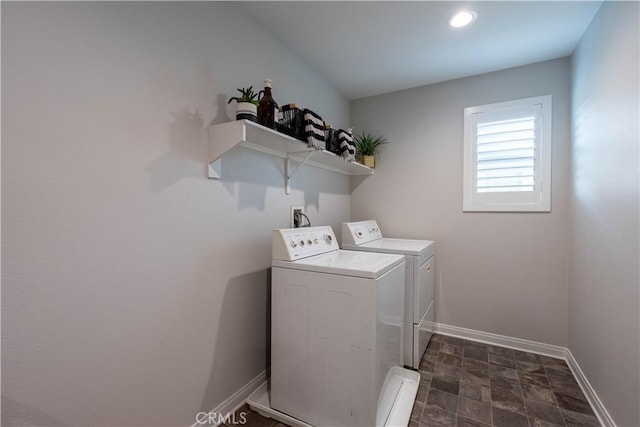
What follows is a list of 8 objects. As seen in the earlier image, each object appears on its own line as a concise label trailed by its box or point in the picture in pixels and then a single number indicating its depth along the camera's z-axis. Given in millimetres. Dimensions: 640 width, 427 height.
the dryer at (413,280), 1952
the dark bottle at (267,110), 1444
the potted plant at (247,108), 1331
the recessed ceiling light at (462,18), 1627
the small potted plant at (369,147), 2729
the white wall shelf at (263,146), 1310
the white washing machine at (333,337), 1270
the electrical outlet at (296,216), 2010
